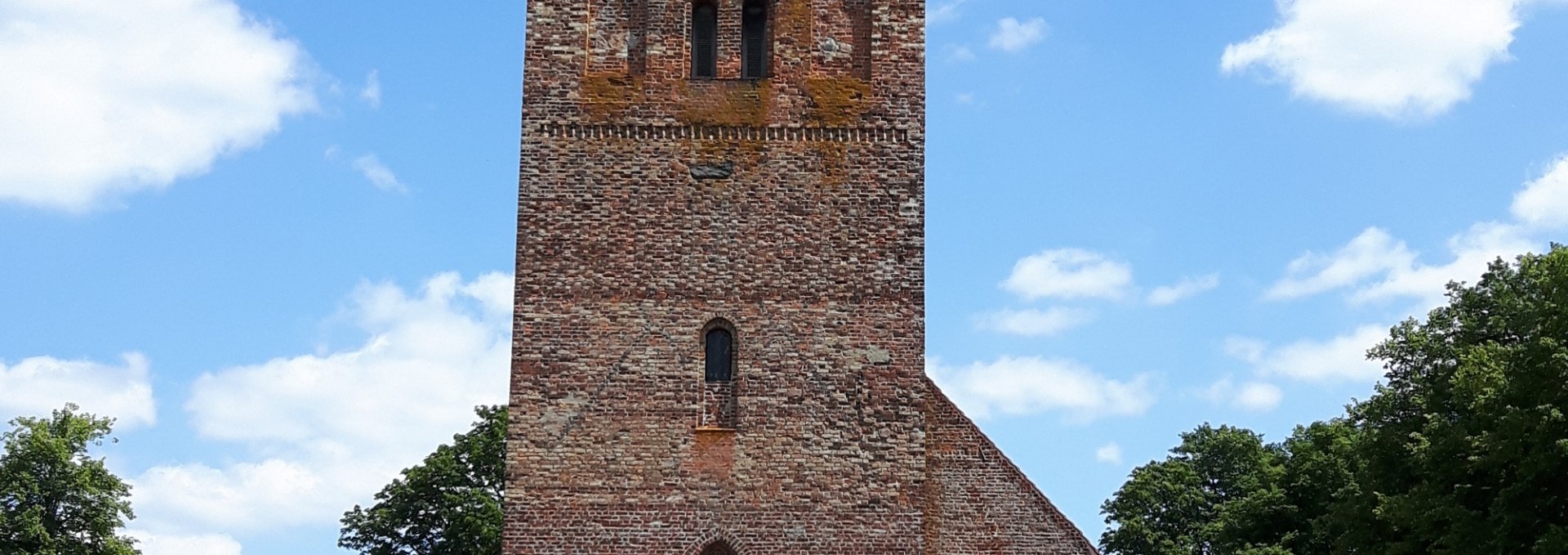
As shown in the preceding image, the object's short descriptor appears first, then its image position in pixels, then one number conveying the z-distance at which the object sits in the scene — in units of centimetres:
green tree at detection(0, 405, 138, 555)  3666
